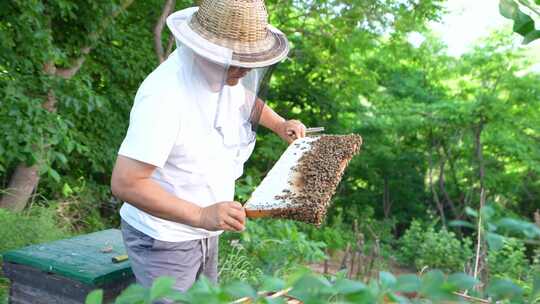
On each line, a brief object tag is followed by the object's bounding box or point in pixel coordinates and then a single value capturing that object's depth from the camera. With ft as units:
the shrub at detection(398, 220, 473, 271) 26.73
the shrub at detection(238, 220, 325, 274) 15.05
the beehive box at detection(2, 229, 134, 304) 7.41
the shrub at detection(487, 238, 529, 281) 23.48
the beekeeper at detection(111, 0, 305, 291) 6.00
